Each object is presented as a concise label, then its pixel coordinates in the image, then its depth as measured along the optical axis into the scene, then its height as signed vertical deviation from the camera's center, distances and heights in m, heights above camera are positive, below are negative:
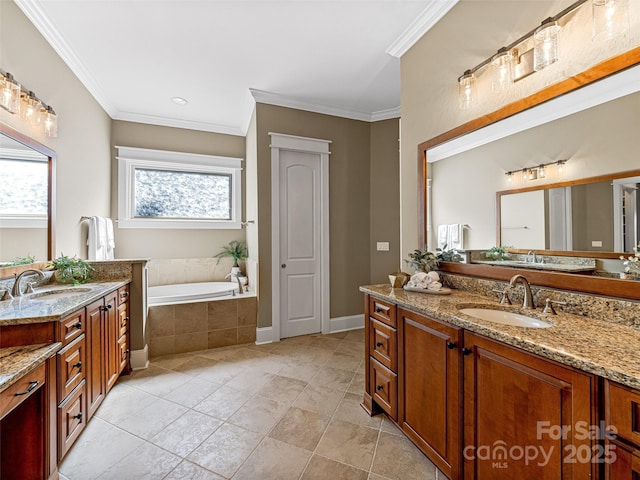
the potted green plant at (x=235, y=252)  4.15 -0.15
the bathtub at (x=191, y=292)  2.98 -0.62
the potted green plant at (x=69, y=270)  2.21 -0.22
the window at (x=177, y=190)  3.78 +0.76
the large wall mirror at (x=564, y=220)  1.14 +0.11
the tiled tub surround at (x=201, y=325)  2.88 -0.89
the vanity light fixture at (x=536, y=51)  1.14 +0.94
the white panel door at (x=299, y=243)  3.35 -0.02
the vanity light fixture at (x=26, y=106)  1.73 +0.94
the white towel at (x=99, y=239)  2.92 +0.04
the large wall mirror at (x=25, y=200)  1.82 +0.31
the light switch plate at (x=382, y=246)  3.73 -0.06
